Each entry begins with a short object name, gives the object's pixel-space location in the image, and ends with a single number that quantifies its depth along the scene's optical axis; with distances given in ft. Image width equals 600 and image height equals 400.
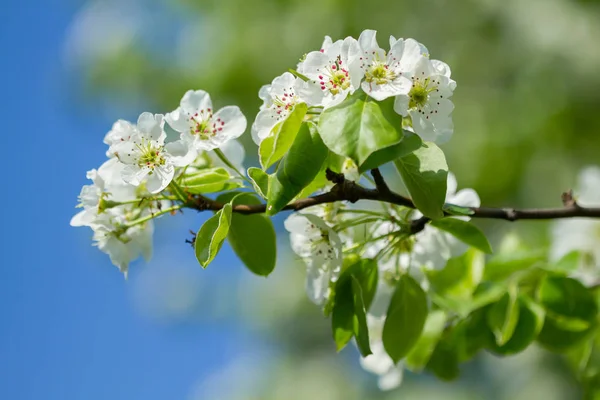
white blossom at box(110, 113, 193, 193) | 3.70
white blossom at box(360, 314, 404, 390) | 4.09
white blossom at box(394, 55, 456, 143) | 3.67
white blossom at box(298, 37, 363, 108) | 3.61
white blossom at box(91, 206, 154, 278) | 3.79
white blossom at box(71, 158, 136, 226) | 3.76
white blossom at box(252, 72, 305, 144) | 3.67
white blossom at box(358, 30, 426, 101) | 3.60
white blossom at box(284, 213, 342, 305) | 3.78
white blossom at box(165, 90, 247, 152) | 3.77
